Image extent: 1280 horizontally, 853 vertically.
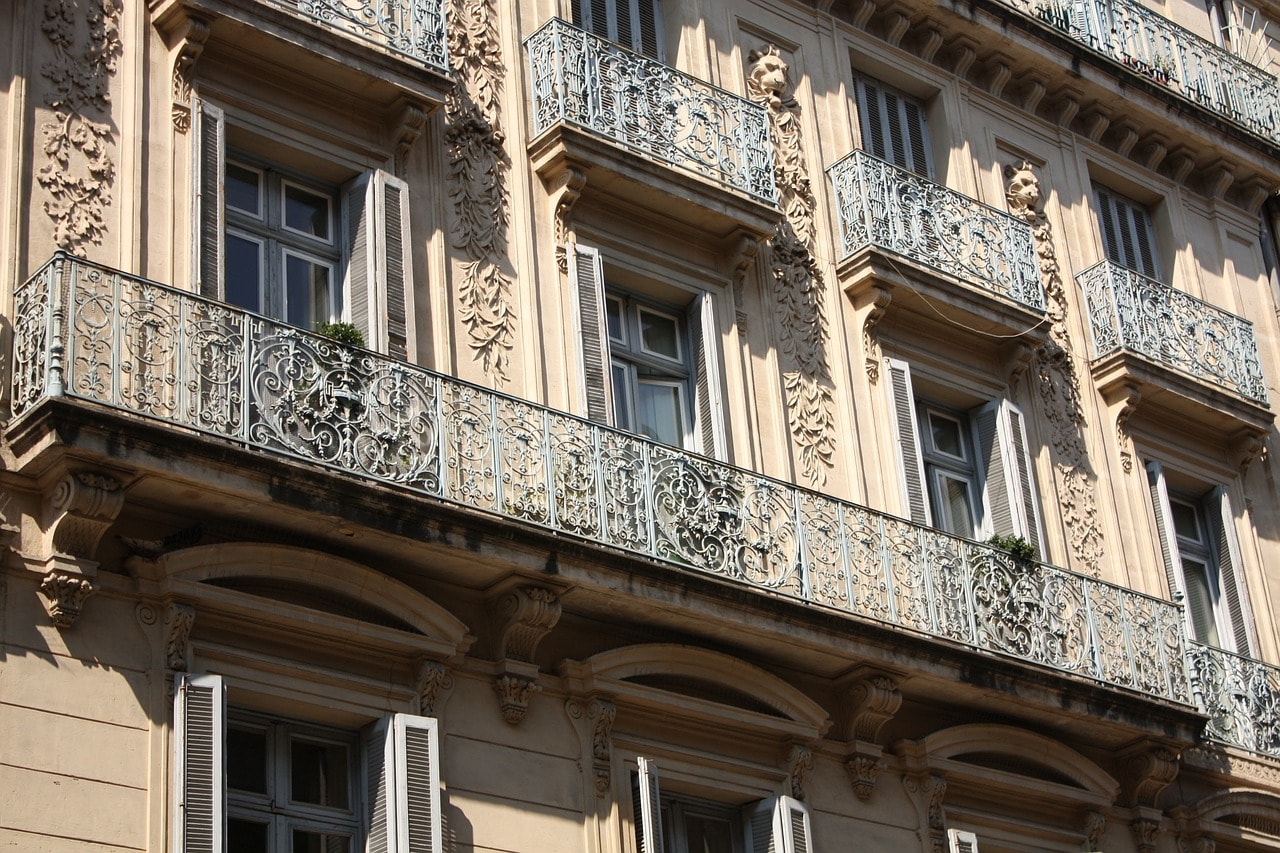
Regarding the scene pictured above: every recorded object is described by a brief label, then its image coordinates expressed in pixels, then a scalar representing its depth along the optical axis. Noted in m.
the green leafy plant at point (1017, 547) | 16.77
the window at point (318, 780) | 12.05
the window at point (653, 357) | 15.72
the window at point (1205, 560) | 19.55
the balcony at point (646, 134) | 15.92
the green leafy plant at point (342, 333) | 13.57
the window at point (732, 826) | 14.36
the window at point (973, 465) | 17.88
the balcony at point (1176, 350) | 19.66
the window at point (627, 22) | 17.59
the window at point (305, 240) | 14.01
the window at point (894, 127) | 19.48
